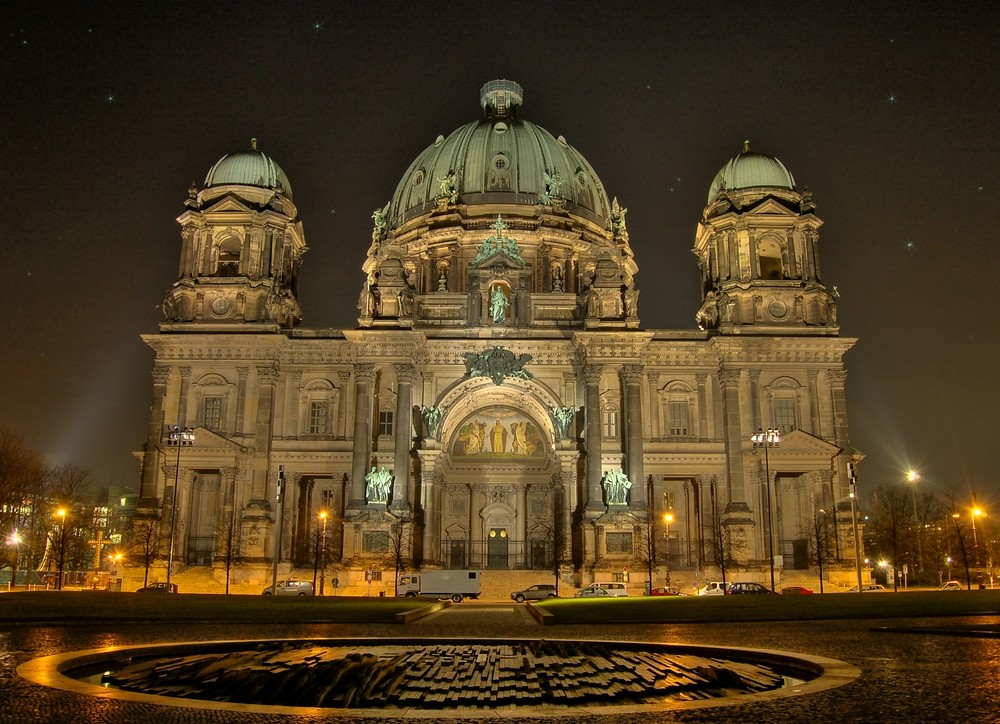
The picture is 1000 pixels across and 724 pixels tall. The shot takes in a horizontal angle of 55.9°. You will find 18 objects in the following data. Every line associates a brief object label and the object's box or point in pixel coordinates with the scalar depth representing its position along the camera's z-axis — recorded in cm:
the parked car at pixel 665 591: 5341
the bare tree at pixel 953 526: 6507
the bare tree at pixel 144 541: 5547
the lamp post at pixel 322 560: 5284
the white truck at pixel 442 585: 5016
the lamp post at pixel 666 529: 5673
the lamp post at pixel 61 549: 5251
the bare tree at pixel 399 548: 5394
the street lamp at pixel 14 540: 7000
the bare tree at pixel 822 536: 5525
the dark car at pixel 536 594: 4991
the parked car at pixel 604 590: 4809
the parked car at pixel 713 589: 4999
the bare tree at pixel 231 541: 5588
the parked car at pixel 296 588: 5225
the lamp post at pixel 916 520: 5525
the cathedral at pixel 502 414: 5697
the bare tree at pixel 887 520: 7319
